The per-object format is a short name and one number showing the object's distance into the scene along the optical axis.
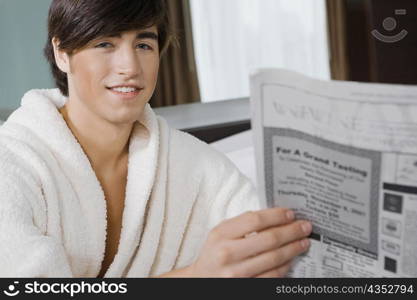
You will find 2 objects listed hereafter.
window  5.58
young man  1.69
